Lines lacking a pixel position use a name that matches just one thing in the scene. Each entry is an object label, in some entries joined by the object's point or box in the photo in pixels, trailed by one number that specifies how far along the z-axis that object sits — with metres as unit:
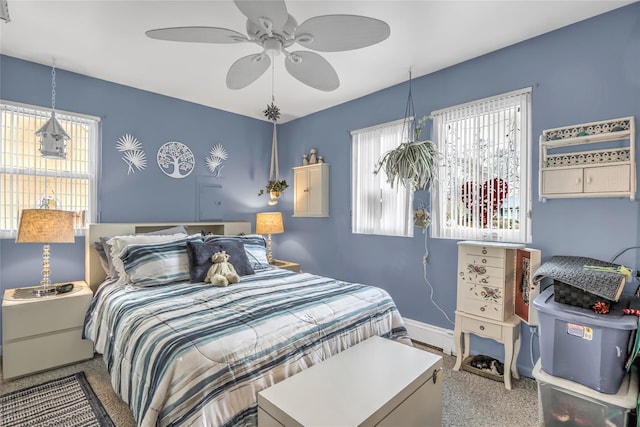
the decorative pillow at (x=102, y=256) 2.90
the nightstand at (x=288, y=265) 3.93
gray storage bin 1.64
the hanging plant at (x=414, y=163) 2.81
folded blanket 1.66
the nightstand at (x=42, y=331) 2.36
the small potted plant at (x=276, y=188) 4.18
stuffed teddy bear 2.52
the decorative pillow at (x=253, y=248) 3.13
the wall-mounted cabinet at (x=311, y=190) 4.00
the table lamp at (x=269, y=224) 4.13
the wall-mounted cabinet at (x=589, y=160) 2.00
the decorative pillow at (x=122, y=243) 2.63
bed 1.38
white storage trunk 1.31
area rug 1.92
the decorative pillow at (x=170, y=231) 3.19
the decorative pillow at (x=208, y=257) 2.66
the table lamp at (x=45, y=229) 2.48
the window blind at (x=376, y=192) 3.31
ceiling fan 1.58
